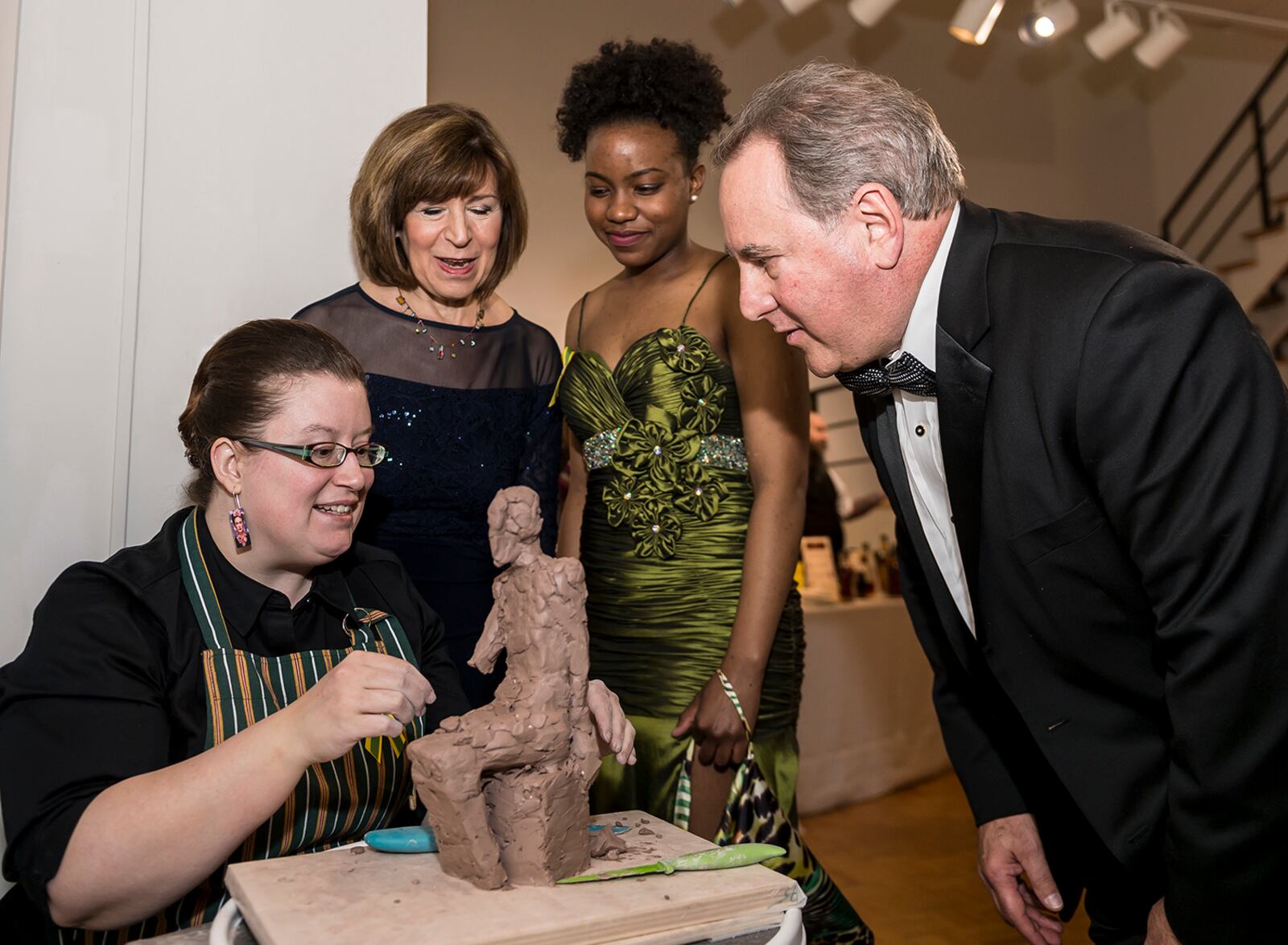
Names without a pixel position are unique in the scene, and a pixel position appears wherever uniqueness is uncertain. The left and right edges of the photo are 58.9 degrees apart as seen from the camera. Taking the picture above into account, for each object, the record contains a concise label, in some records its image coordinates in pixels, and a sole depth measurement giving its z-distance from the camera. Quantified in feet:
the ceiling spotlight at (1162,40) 22.76
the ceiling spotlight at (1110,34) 21.85
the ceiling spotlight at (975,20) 18.78
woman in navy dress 6.81
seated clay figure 4.17
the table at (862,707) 16.28
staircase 27.40
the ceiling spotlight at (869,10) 20.12
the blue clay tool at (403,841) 4.47
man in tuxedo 4.17
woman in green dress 7.38
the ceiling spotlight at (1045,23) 19.90
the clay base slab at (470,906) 3.70
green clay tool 4.24
